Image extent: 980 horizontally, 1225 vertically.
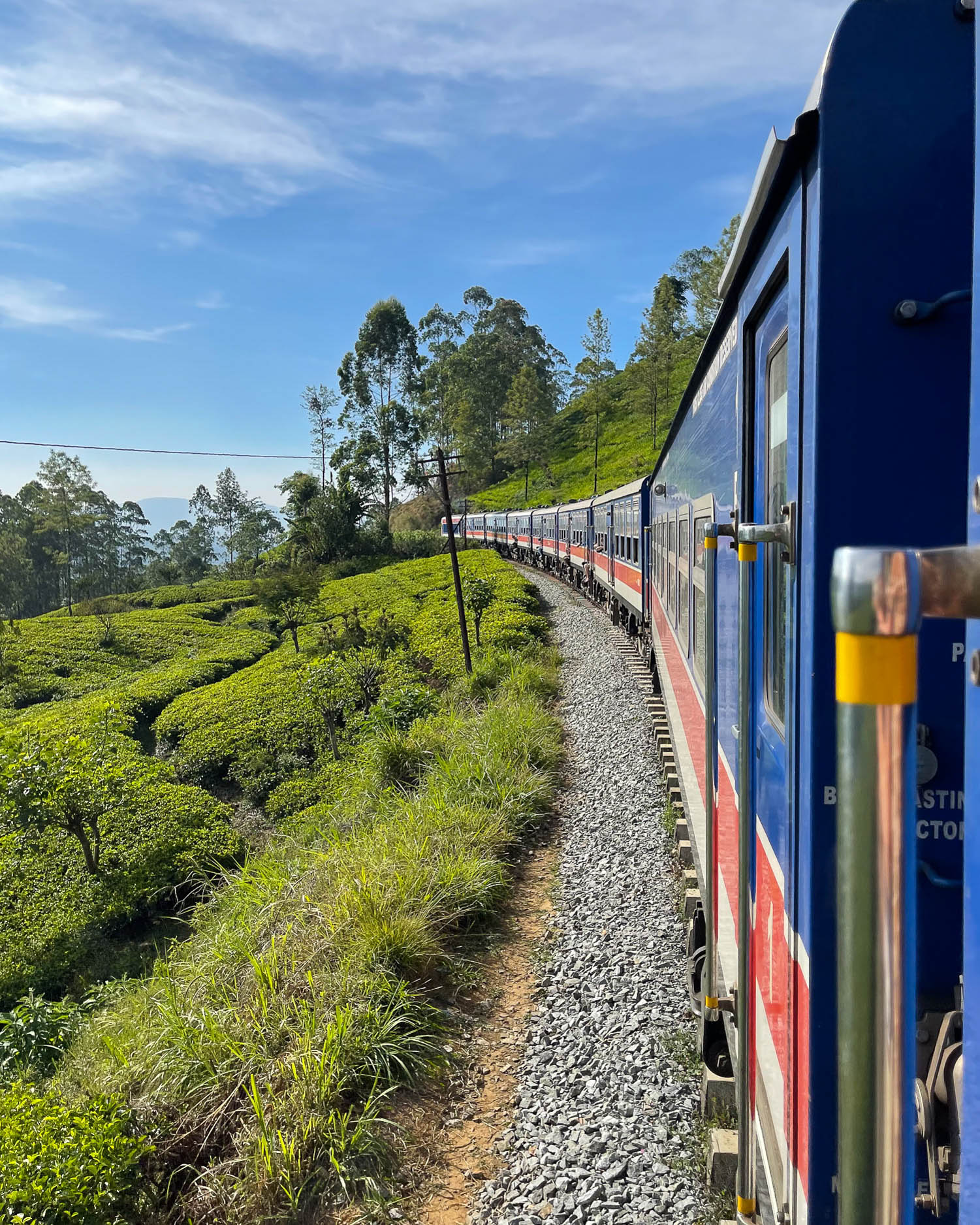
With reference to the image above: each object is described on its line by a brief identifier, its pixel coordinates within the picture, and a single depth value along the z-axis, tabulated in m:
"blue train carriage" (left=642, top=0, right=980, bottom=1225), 1.60
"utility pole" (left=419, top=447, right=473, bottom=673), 15.95
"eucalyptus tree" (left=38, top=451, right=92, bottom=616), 67.69
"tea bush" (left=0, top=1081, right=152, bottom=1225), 3.59
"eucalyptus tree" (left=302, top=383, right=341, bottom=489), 70.69
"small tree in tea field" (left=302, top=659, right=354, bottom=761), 17.47
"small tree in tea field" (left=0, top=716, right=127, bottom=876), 12.02
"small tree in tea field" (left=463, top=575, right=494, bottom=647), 20.24
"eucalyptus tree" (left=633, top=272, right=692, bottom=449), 57.53
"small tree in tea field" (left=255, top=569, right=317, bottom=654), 29.48
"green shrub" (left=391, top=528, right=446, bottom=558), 55.50
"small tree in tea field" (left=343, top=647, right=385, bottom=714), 18.89
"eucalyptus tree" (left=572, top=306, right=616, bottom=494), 57.16
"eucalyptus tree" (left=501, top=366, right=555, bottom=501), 68.44
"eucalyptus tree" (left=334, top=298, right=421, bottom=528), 70.12
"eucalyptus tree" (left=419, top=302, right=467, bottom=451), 76.75
